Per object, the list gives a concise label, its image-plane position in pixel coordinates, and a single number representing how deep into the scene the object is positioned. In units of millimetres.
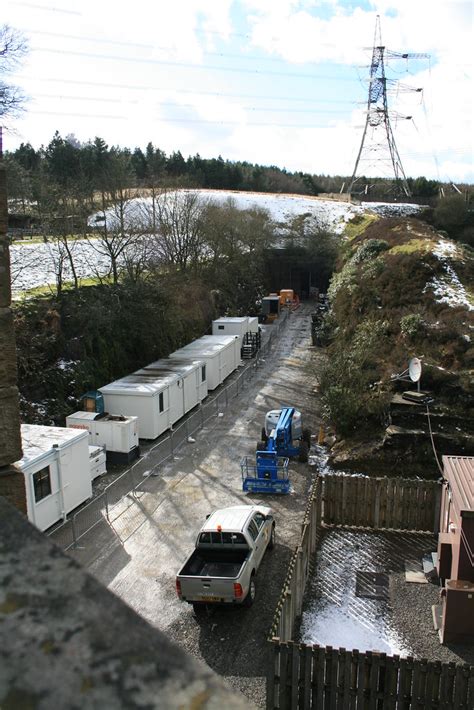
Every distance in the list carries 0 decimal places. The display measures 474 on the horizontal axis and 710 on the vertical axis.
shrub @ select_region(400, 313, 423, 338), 21531
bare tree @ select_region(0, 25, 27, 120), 19422
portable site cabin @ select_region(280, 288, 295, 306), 51156
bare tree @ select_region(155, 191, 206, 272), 36906
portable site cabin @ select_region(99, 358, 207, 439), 19938
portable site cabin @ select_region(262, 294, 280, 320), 45975
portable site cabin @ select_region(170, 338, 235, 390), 25953
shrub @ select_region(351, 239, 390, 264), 33375
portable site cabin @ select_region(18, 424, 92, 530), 13141
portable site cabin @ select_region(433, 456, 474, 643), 9719
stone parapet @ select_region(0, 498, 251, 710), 917
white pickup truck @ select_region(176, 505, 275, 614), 10352
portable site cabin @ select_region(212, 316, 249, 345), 32969
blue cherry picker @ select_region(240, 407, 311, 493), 16125
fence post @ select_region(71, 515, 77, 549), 13247
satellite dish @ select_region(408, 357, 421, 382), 16647
